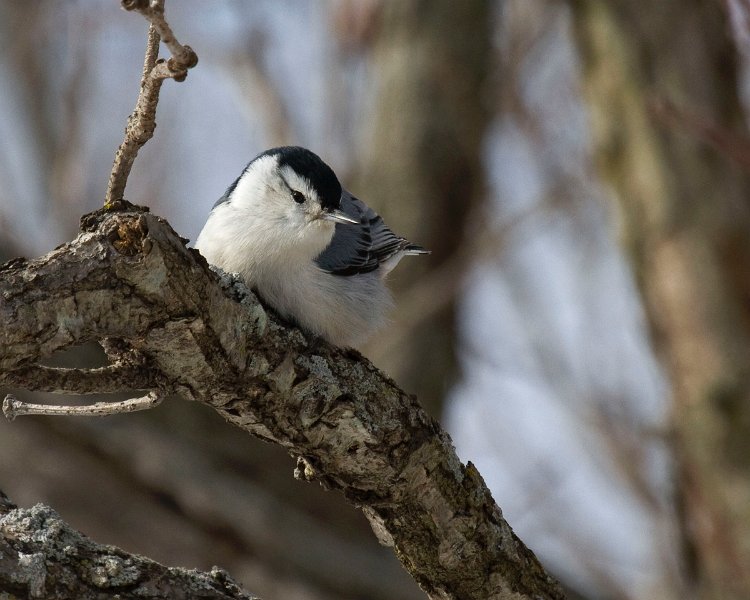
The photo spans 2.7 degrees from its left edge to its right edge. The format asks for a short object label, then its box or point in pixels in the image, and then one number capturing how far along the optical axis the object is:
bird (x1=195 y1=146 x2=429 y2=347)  7.38
